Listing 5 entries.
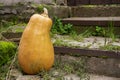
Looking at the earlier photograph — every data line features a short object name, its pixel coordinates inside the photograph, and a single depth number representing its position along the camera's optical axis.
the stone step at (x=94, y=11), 4.16
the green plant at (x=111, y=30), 3.36
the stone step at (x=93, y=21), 3.47
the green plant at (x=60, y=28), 3.68
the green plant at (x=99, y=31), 3.51
